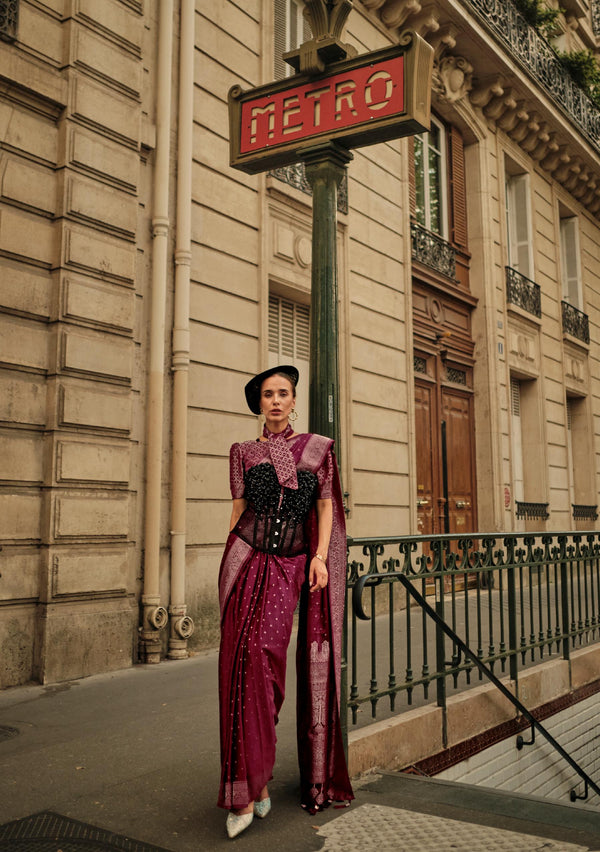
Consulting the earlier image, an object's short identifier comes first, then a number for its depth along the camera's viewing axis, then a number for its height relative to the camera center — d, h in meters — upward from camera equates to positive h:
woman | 3.29 -0.27
